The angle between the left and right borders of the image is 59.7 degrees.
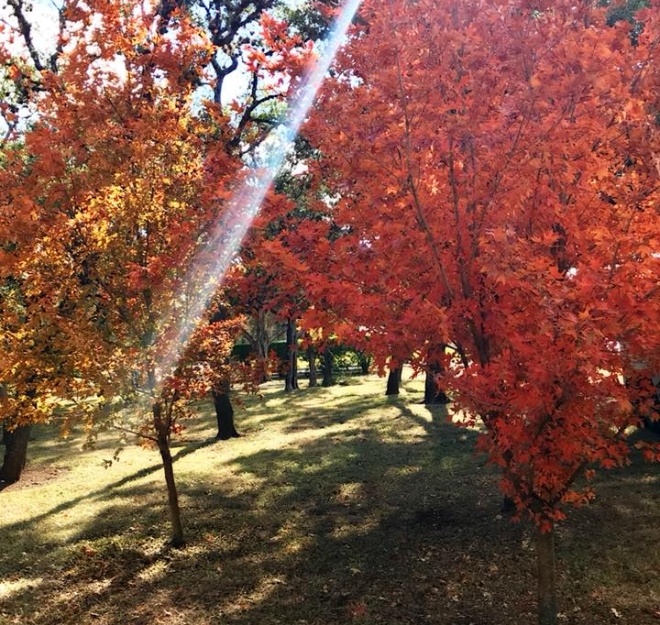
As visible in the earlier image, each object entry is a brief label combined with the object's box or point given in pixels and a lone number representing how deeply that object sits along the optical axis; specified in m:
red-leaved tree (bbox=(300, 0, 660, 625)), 3.67
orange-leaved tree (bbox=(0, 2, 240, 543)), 6.09
